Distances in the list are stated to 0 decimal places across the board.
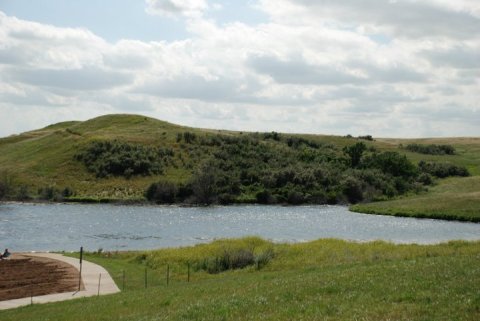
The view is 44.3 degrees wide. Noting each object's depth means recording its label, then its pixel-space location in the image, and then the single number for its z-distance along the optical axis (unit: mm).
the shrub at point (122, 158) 124250
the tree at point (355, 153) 135750
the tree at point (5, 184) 109562
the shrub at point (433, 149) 165500
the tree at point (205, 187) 108562
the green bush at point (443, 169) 128875
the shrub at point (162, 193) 109875
